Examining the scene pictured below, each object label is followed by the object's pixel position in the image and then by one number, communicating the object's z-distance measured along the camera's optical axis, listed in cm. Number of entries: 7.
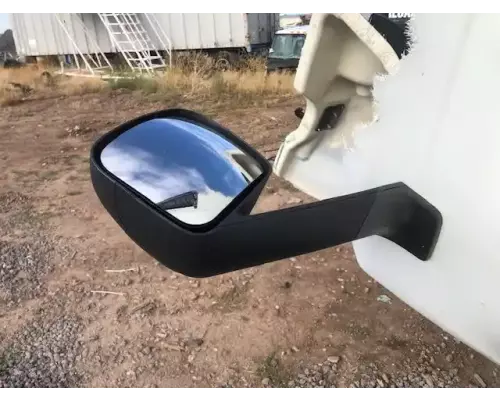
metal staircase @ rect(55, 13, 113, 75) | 721
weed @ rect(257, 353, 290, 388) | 151
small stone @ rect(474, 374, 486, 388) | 146
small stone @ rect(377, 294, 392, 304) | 187
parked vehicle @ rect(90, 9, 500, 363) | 61
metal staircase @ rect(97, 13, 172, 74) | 577
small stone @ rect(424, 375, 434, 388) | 148
